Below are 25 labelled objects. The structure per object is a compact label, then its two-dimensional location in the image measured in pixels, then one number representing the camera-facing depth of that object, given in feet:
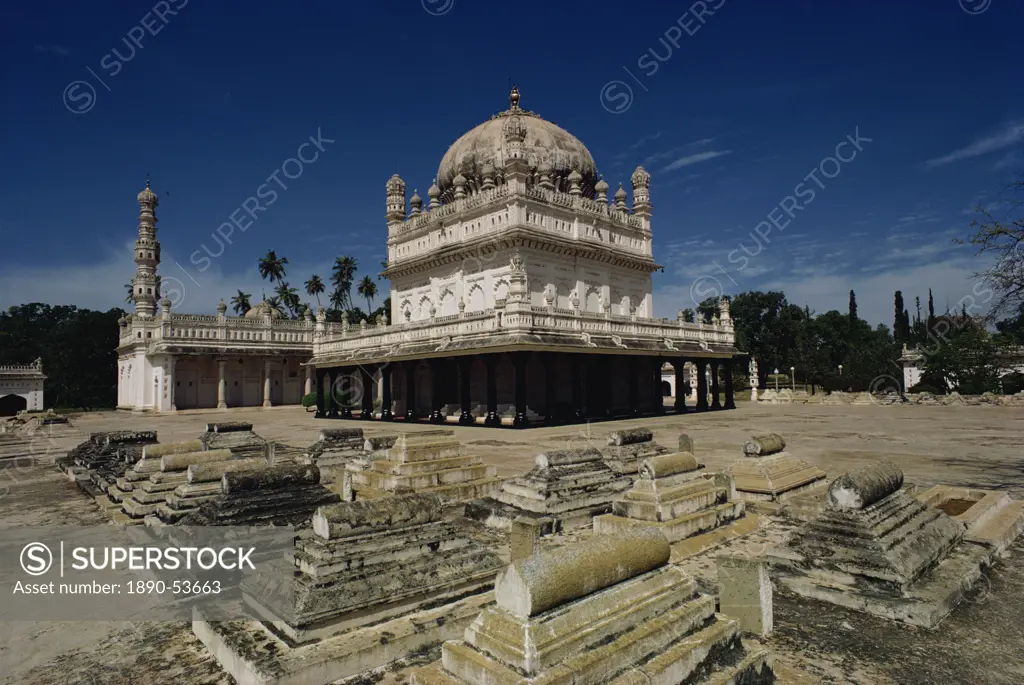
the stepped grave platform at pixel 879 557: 17.85
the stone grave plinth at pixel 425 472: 33.42
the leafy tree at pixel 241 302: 263.29
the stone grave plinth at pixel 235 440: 46.85
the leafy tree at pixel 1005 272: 35.58
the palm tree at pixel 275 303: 254.72
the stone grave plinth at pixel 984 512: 23.59
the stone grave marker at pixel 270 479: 24.81
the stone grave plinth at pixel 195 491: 27.30
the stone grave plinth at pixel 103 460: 39.37
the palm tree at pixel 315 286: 261.40
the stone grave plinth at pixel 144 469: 34.19
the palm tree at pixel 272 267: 252.21
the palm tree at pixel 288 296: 254.68
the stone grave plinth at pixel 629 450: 36.60
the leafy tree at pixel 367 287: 258.16
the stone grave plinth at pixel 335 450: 45.70
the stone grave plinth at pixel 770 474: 32.81
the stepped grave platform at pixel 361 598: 14.61
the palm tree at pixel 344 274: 254.06
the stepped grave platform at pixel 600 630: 10.76
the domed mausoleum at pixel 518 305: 86.58
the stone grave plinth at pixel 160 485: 30.78
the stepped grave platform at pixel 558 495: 28.89
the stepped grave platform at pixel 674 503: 25.85
